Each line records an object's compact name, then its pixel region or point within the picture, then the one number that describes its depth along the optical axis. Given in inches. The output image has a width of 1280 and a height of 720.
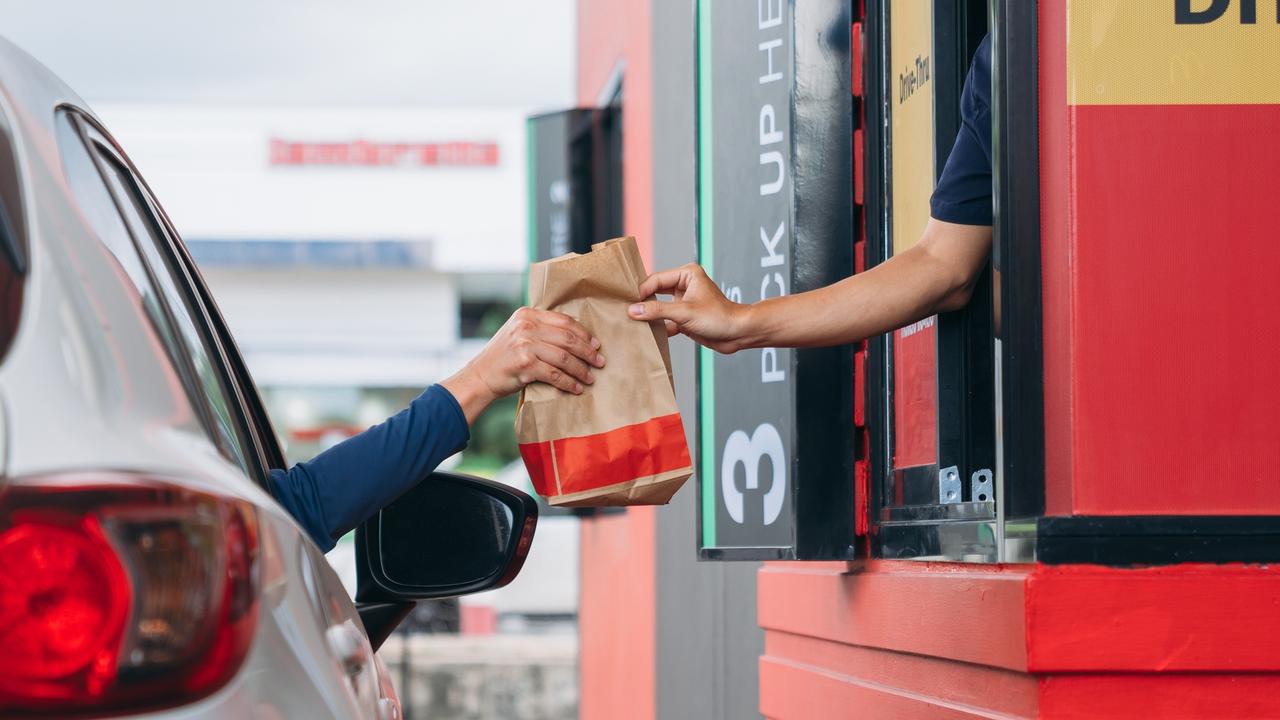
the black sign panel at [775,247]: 147.3
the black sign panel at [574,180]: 367.6
